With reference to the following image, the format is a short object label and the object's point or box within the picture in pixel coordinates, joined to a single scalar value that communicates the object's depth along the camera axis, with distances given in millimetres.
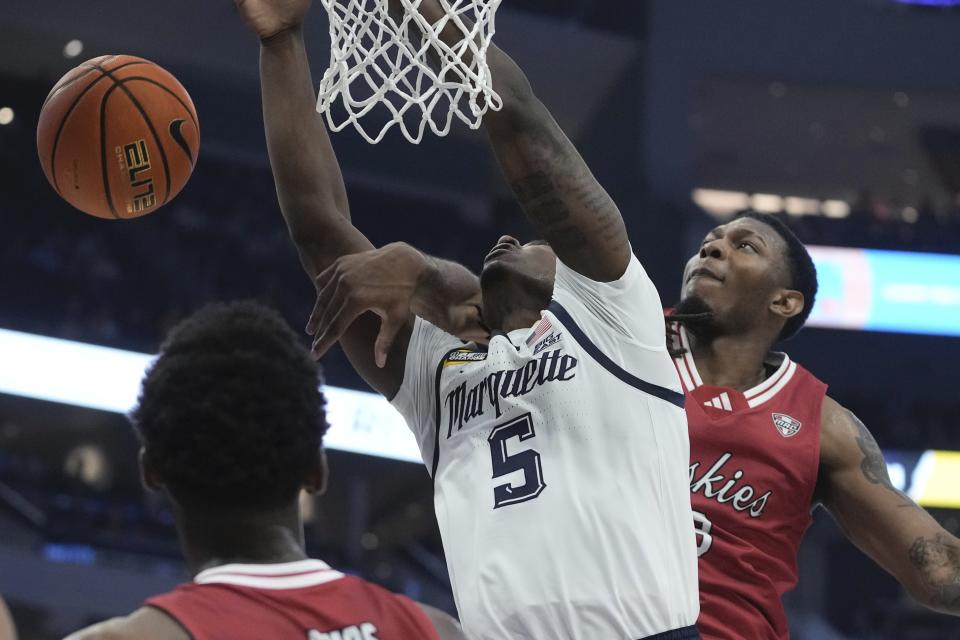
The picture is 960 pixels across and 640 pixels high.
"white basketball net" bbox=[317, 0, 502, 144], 5590
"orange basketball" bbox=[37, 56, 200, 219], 6988
